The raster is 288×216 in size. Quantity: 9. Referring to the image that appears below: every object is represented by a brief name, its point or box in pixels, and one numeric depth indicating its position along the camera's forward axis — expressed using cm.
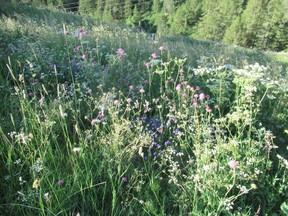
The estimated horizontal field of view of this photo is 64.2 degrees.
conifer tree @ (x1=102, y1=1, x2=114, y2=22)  6320
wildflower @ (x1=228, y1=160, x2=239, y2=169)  143
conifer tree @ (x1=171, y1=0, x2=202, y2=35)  6219
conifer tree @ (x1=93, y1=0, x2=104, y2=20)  6818
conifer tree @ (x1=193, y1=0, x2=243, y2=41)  5112
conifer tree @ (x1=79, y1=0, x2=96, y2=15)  6515
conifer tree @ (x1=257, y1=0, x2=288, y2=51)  4441
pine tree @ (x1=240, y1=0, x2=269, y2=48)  4494
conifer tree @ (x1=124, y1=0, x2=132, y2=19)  6988
